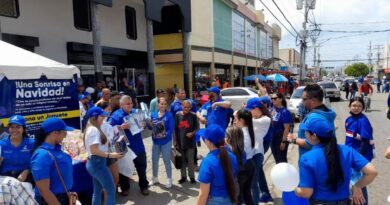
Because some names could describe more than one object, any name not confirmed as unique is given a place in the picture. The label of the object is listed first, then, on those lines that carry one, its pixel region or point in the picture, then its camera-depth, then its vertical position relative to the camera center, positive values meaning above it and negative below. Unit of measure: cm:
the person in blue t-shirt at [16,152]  393 -83
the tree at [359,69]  11650 +63
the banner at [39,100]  556 -38
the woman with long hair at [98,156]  425 -101
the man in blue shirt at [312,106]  386 -39
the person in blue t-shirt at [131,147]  562 -121
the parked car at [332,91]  2555 -142
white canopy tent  559 +23
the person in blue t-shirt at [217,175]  300 -88
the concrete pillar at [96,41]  1167 +126
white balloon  250 -76
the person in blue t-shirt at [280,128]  592 -95
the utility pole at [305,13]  3218 +569
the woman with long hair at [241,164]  368 -109
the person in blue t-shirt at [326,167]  263 -75
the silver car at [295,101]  1475 -126
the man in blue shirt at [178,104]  685 -57
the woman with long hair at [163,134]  617 -106
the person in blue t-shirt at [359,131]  469 -83
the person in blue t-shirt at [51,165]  308 -80
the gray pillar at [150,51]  1483 +112
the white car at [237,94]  1706 -101
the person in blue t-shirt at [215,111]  643 -69
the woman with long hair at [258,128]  452 -72
